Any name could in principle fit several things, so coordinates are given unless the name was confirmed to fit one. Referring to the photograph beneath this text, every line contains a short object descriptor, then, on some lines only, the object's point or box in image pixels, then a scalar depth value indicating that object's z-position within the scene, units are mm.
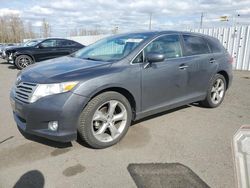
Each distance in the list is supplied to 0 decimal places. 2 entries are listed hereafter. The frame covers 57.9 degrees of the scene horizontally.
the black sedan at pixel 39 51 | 10969
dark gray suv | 2832
